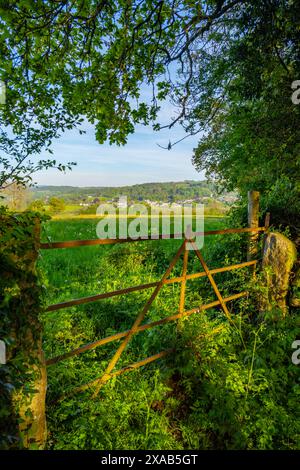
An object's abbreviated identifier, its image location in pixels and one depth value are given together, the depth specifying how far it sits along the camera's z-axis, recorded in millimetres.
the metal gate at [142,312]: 2445
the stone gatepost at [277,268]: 4625
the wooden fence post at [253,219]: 4969
